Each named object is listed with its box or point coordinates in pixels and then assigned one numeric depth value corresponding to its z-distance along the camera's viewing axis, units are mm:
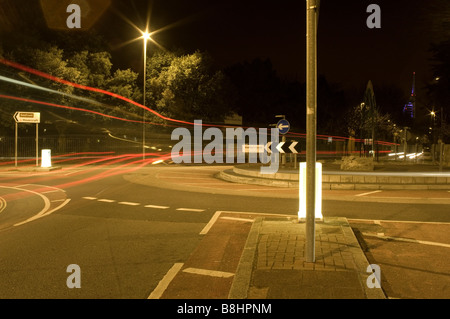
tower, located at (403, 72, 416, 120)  78969
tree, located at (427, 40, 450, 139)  24953
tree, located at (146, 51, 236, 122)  34969
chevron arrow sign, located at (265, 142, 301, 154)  15278
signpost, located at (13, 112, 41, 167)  24592
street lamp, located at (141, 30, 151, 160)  27922
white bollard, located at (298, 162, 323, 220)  8680
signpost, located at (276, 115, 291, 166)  20031
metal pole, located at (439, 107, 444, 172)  31975
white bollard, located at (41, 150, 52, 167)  24780
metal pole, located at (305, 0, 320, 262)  6008
